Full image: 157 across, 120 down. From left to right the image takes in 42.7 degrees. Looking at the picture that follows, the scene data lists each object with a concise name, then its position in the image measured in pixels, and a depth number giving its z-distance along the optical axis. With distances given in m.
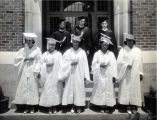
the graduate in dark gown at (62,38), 5.78
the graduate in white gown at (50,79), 4.93
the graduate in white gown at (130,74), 5.02
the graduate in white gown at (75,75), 4.96
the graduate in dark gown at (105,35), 5.72
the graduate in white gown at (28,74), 4.98
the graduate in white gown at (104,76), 4.98
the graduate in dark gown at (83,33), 5.74
